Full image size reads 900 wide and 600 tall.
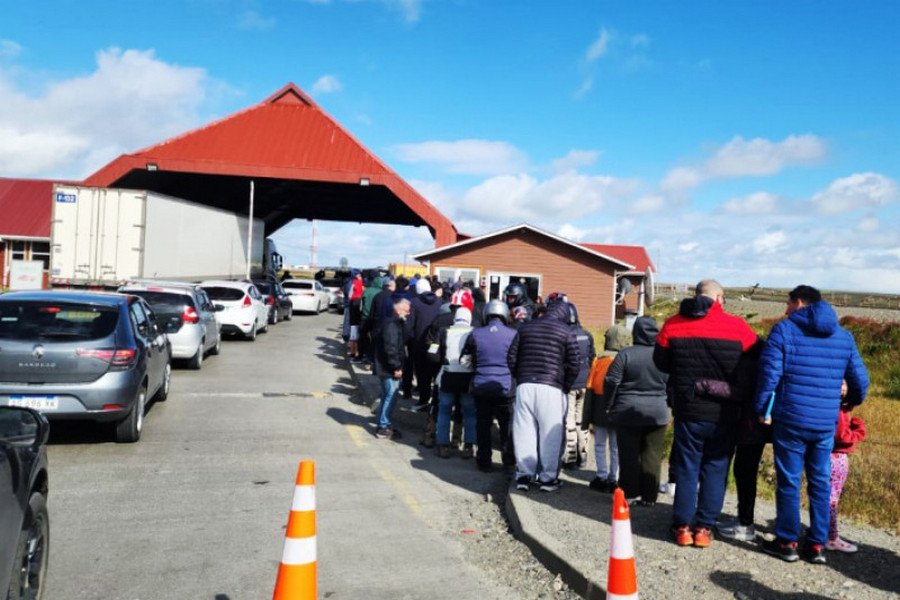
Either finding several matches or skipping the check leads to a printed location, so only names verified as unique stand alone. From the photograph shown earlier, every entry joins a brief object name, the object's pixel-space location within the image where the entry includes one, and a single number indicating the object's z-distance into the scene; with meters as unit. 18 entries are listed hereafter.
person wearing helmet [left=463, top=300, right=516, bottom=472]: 8.52
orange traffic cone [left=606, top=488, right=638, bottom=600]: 3.98
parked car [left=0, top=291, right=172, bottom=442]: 8.42
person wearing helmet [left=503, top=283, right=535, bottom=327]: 10.88
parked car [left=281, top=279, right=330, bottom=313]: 35.44
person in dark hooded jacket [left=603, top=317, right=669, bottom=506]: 7.00
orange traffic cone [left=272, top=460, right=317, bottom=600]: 3.92
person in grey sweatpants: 7.58
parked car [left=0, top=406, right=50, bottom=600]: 3.69
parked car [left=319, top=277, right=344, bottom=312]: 41.00
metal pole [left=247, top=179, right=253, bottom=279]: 30.98
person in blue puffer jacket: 5.50
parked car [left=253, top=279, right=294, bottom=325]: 28.14
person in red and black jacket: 5.77
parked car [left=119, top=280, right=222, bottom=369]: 15.38
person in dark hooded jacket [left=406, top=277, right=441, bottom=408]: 11.73
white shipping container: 20.55
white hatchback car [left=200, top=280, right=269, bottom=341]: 21.55
